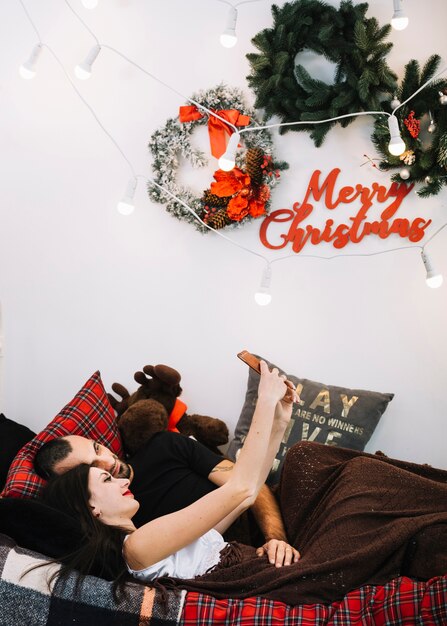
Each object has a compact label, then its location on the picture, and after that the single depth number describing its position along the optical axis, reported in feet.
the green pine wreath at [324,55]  7.97
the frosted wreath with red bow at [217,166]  8.74
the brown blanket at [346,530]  5.60
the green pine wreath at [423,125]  7.86
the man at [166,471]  6.70
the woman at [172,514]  5.62
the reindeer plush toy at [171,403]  8.73
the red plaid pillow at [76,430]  6.64
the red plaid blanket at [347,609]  4.97
